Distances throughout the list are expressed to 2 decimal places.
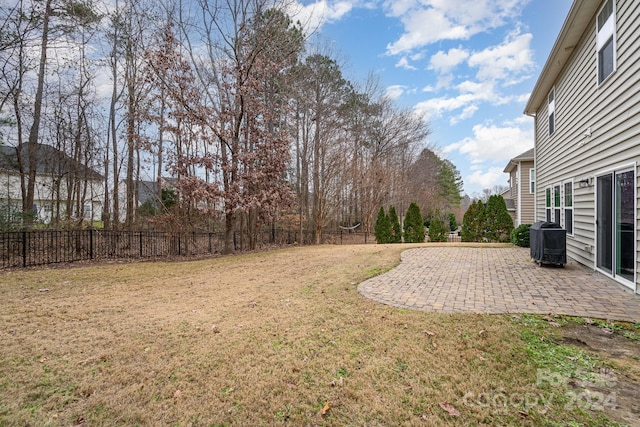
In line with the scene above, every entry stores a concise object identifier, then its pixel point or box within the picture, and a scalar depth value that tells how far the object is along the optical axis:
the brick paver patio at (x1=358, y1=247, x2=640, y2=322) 3.78
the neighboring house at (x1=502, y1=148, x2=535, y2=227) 16.00
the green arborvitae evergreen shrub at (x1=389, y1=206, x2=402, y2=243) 15.90
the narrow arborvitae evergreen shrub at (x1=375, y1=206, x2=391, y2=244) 15.73
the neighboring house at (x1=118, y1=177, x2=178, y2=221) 11.71
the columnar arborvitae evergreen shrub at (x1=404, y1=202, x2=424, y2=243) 15.26
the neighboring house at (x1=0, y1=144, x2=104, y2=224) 9.48
